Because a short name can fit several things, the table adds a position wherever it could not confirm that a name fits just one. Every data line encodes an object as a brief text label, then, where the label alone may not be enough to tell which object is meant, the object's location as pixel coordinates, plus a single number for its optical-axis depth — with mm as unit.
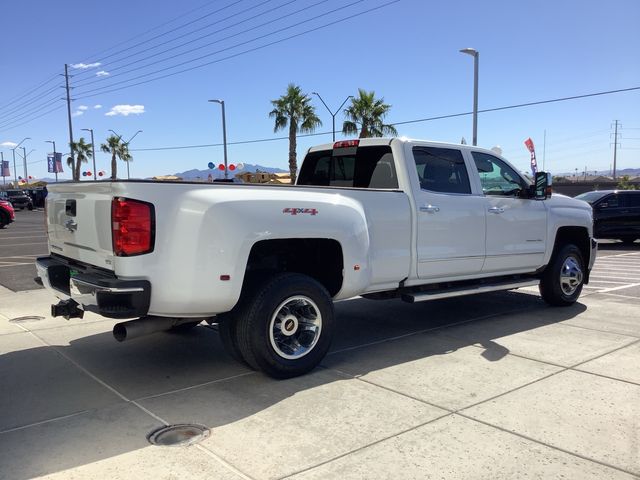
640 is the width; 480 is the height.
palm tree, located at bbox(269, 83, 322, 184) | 37531
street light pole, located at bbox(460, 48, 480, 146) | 22844
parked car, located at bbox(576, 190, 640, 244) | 15758
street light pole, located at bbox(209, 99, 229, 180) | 40381
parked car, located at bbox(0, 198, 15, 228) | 23547
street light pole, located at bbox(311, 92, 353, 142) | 31308
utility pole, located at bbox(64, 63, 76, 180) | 52531
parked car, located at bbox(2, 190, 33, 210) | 41741
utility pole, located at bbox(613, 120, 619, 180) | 99344
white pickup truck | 3811
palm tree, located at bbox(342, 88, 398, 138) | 35281
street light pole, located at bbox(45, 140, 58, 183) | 71688
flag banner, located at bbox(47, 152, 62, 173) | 71812
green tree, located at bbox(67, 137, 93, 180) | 68625
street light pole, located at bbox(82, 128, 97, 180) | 60034
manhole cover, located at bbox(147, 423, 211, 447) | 3406
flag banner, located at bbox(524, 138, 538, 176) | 20875
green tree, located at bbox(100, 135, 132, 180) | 64750
